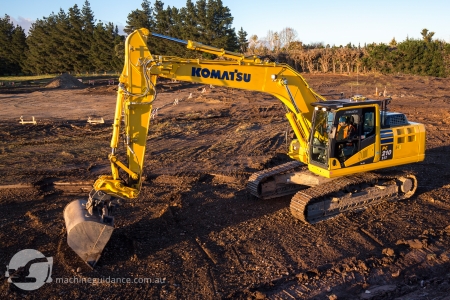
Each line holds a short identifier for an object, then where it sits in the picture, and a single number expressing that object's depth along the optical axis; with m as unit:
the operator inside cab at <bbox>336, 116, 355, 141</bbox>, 9.05
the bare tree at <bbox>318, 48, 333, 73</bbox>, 47.62
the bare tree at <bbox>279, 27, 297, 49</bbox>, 82.56
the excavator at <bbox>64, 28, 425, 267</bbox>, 7.43
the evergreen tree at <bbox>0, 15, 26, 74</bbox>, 65.03
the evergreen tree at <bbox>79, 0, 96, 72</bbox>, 63.56
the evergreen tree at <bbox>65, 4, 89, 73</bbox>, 63.38
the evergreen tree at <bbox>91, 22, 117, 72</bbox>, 61.62
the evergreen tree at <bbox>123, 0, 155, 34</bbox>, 63.31
